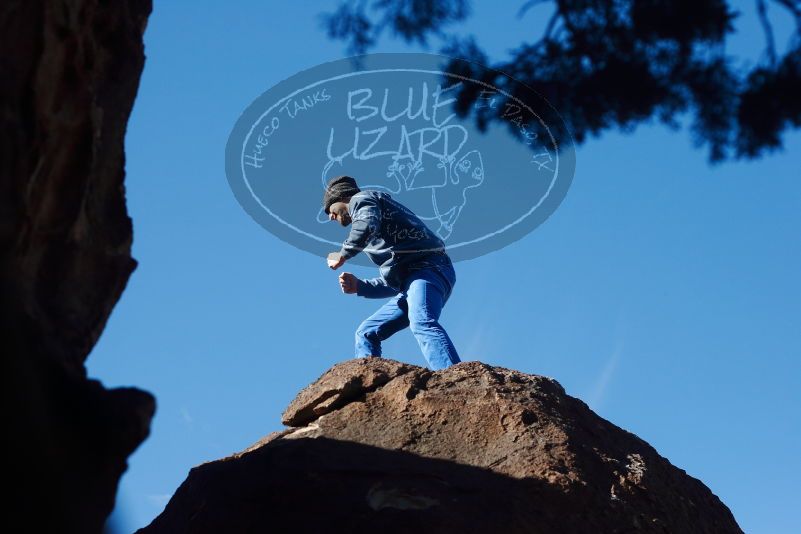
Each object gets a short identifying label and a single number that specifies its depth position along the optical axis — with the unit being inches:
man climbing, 304.8
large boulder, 250.2
